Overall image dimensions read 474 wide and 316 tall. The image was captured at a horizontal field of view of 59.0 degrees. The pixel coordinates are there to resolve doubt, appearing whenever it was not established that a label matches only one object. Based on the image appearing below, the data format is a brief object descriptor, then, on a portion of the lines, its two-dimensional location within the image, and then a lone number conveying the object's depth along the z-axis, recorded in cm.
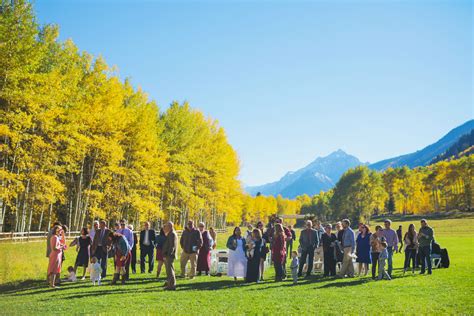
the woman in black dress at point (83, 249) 1588
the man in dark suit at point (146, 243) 1753
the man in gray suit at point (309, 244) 1652
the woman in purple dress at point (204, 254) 1717
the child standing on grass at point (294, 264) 1466
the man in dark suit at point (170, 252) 1338
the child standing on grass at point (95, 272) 1440
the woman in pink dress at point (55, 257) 1413
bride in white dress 1575
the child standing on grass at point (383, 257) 1526
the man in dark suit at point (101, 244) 1563
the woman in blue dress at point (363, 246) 1617
